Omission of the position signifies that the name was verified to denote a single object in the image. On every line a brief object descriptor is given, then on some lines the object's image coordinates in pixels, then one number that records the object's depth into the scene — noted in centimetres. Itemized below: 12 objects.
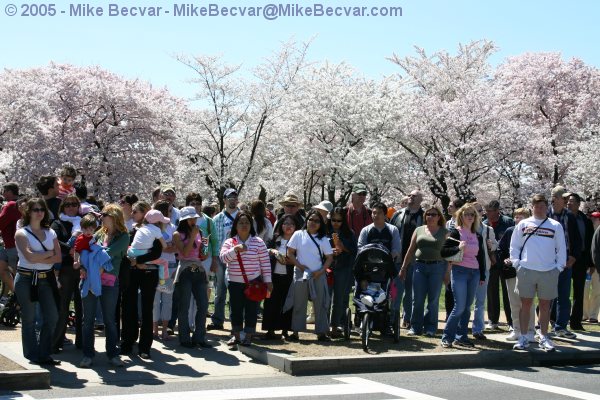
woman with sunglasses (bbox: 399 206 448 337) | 1255
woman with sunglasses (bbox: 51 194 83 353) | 1062
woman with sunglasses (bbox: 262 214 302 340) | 1219
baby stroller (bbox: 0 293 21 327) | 1254
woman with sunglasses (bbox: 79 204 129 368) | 1013
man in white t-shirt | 1186
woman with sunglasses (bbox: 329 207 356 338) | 1269
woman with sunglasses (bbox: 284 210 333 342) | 1211
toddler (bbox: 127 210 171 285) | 1057
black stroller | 1202
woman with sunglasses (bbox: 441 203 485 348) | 1200
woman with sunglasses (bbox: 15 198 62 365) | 967
